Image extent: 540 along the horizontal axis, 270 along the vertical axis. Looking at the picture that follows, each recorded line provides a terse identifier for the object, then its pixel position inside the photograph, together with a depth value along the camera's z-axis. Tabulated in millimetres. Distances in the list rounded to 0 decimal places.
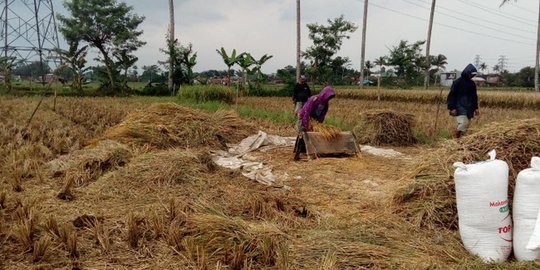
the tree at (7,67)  19797
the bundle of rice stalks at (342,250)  2877
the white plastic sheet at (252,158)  5601
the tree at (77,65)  19828
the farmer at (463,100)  6727
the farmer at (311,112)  6359
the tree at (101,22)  32844
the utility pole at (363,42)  29609
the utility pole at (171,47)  22381
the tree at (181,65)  22191
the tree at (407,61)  33719
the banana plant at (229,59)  20062
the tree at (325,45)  30312
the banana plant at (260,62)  22944
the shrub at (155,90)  22094
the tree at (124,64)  21016
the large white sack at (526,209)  2805
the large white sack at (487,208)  2914
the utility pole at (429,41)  29516
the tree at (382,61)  32666
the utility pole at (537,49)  29002
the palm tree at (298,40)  26791
